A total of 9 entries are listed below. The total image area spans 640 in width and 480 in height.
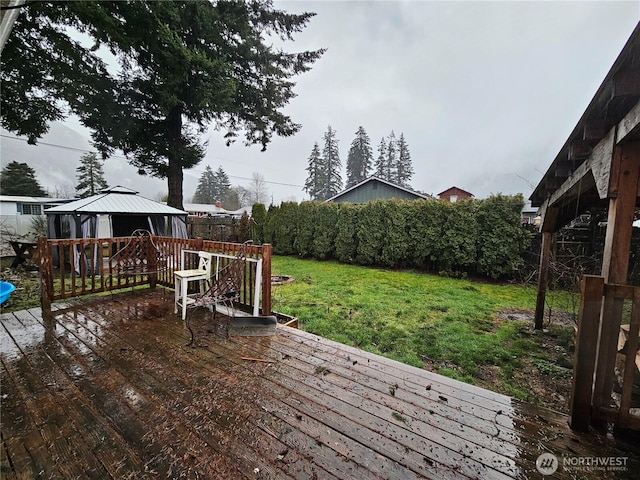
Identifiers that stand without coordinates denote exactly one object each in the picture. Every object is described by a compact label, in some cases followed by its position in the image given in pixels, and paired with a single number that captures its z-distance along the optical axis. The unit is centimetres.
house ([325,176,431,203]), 1573
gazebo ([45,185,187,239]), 775
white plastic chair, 345
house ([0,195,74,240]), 1441
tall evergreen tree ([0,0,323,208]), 671
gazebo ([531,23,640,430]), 162
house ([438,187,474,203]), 2619
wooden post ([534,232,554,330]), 420
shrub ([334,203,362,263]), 980
